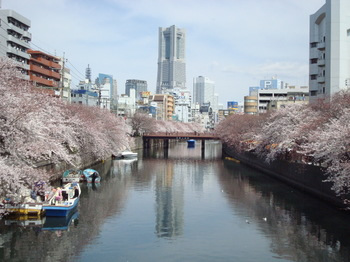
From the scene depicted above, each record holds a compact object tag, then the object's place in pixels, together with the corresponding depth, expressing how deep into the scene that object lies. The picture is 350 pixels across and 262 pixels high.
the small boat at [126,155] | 74.62
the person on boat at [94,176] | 44.94
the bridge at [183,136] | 89.77
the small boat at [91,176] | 44.69
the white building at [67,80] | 87.45
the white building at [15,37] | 62.62
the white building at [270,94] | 114.81
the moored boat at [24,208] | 26.34
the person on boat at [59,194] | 28.77
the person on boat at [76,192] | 32.69
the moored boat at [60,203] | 27.62
